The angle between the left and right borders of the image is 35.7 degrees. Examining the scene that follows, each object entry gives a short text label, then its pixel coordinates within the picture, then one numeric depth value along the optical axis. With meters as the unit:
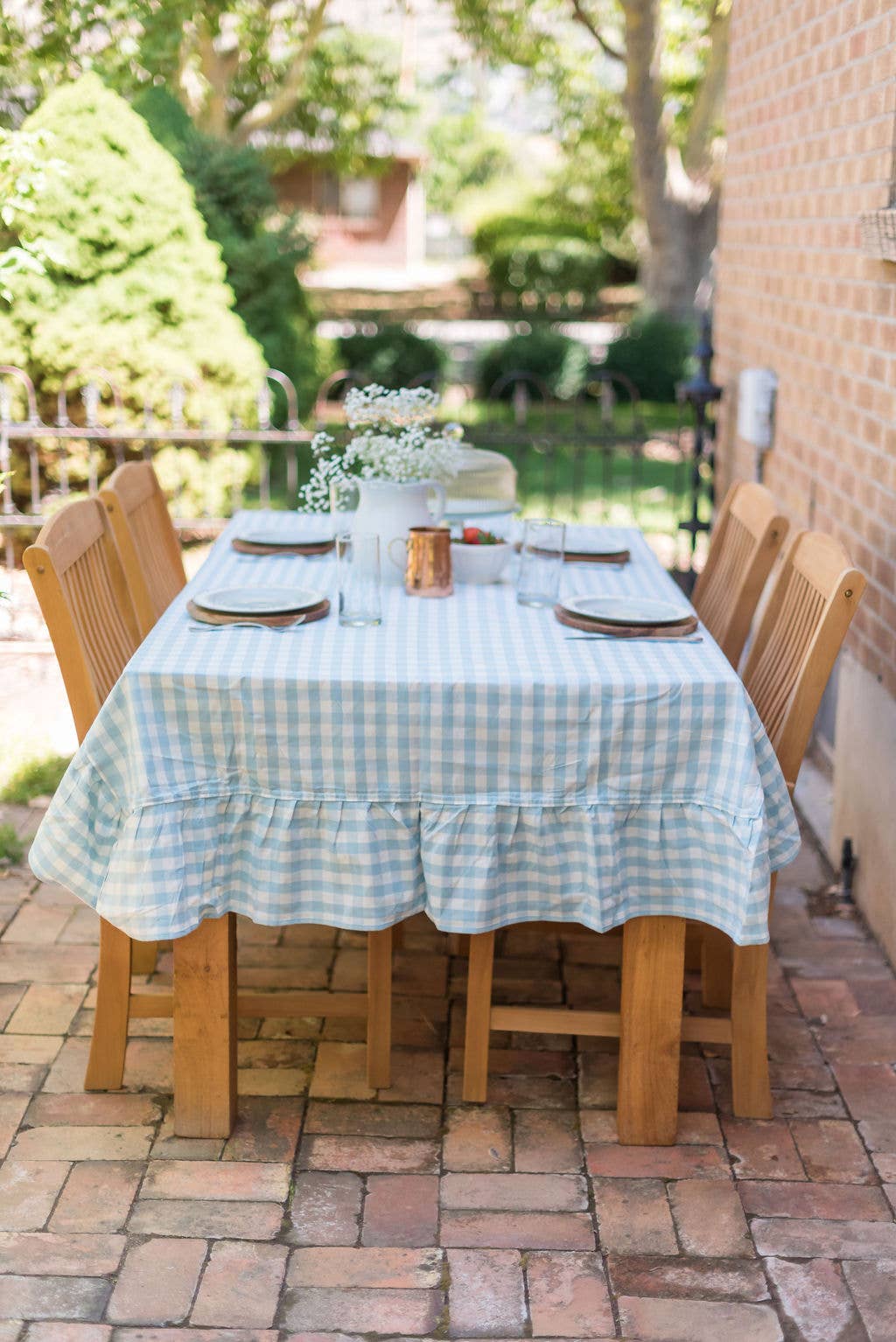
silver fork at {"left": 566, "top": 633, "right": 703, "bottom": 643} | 2.76
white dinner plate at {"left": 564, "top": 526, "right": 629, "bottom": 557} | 3.55
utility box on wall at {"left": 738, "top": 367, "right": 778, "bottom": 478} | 4.86
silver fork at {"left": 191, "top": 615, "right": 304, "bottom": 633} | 2.75
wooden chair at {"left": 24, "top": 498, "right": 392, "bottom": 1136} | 2.60
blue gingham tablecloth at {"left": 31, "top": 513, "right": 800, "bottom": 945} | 2.46
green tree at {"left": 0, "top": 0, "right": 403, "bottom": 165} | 10.12
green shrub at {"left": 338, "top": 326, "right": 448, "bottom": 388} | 12.43
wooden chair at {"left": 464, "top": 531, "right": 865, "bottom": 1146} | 2.63
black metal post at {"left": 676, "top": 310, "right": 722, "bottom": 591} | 5.75
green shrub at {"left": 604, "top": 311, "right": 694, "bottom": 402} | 13.98
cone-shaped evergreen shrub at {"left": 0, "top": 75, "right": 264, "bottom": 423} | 6.76
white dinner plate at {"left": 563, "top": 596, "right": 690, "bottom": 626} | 2.82
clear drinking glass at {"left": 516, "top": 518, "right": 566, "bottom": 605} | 3.00
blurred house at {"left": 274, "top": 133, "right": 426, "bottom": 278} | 29.33
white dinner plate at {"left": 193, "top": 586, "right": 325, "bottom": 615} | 2.81
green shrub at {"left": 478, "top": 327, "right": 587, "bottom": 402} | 13.60
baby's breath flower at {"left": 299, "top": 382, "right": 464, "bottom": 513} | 3.12
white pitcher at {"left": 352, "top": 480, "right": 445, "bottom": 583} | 3.14
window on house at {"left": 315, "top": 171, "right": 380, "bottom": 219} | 29.89
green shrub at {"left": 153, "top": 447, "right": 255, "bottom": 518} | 7.09
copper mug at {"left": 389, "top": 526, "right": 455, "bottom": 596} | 3.04
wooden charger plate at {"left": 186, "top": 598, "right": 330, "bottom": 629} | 2.78
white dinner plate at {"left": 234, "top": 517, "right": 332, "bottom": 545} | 3.51
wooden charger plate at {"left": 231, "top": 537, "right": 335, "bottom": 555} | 3.48
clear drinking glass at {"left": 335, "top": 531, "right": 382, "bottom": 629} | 2.80
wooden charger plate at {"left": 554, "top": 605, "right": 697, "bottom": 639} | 2.78
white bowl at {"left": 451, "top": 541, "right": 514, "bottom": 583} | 3.20
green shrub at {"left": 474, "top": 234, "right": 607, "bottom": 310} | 20.62
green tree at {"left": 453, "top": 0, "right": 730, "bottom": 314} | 13.06
